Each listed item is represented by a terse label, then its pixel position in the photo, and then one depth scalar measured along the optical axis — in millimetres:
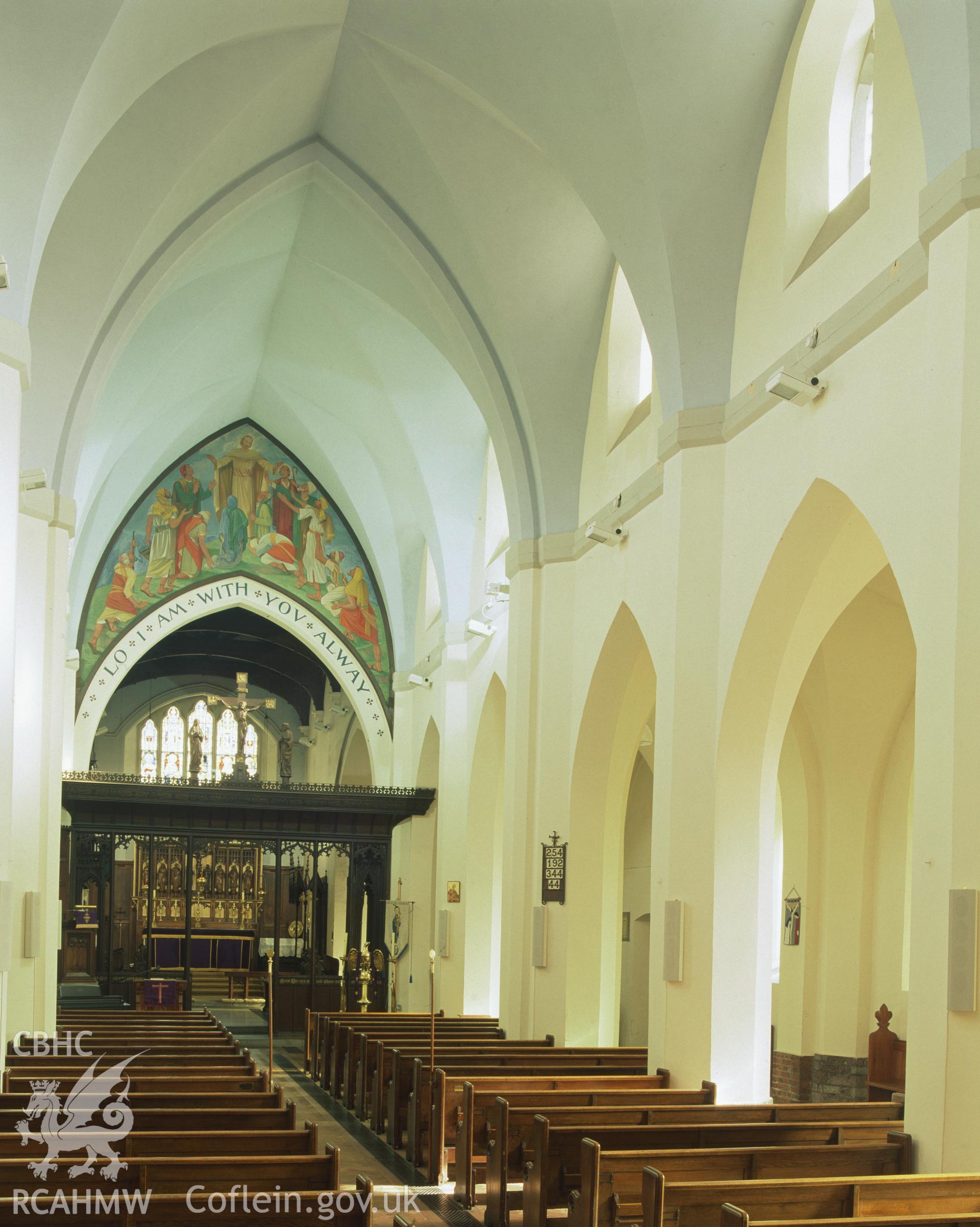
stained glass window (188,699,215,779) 32031
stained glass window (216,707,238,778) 32281
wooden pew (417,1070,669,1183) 8773
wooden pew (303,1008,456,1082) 14742
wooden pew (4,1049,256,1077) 9352
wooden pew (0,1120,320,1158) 6234
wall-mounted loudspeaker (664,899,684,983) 9969
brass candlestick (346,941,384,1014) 20109
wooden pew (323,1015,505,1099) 12945
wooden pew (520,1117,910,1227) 6633
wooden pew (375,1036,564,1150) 10055
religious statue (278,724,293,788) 22109
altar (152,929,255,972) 26109
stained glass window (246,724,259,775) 32906
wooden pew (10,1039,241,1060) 10695
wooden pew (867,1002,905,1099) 13852
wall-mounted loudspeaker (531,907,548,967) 13258
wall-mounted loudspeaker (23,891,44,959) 11875
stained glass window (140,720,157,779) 32062
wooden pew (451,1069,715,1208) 7375
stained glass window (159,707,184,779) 32062
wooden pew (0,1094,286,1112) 7773
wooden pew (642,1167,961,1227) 5598
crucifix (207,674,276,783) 22109
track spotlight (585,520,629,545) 12500
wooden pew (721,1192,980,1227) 4727
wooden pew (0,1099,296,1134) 7051
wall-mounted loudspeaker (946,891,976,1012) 6363
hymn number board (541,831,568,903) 13242
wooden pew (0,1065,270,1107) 8461
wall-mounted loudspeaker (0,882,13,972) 8430
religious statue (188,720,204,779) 22700
